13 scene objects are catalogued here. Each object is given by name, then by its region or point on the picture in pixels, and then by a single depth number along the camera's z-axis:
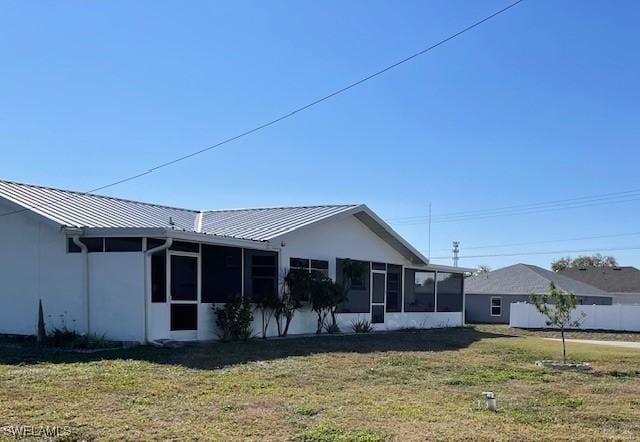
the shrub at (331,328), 19.98
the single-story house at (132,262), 14.01
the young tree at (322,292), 18.44
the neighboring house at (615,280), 46.22
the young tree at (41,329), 14.16
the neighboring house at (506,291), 39.00
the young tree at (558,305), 14.28
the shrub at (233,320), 15.70
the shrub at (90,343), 13.23
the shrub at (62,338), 13.67
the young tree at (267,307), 17.06
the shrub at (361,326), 21.28
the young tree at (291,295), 17.95
